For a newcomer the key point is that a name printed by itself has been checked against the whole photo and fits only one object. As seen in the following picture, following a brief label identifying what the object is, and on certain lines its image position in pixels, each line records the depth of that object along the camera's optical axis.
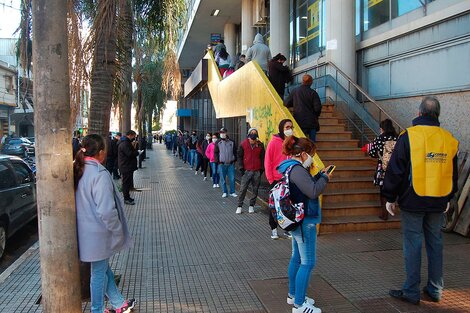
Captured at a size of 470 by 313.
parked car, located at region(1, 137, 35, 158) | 23.33
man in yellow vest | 4.13
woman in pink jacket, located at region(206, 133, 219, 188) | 13.04
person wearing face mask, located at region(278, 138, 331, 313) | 3.81
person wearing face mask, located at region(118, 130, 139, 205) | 10.47
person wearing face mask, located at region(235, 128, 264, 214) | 8.91
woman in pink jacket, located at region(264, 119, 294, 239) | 6.79
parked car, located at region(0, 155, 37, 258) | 6.54
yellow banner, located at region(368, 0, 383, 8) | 11.31
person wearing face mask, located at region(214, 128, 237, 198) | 11.45
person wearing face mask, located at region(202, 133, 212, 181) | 15.64
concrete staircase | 7.29
